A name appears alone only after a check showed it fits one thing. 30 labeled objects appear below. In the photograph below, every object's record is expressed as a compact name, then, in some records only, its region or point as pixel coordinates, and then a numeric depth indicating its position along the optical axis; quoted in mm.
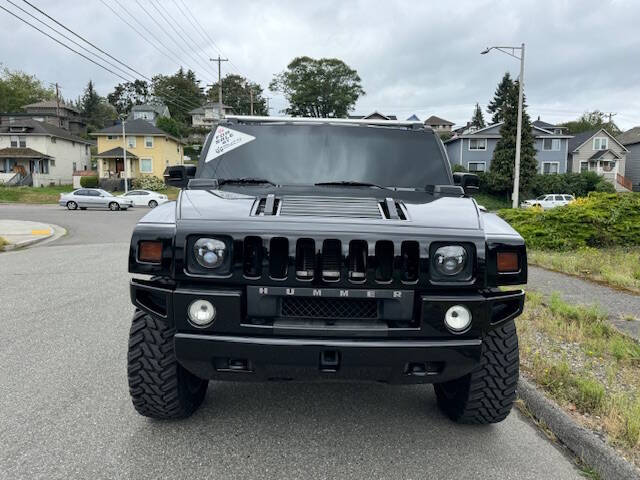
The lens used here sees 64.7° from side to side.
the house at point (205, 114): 88931
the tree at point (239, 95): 86938
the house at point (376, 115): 63928
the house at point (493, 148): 52938
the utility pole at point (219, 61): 46812
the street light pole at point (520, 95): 22391
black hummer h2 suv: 2484
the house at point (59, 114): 81625
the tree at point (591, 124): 95669
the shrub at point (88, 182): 50500
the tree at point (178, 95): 96688
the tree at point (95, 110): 100825
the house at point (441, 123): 97062
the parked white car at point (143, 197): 37156
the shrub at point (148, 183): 49462
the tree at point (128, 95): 104750
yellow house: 54281
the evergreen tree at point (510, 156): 42719
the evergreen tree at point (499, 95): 87750
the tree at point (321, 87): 79812
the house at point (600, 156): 53906
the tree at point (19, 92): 86312
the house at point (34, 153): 54344
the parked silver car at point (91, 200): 32625
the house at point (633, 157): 57469
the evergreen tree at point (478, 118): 88394
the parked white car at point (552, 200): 34850
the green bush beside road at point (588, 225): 11086
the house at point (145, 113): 78875
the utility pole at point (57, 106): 79938
